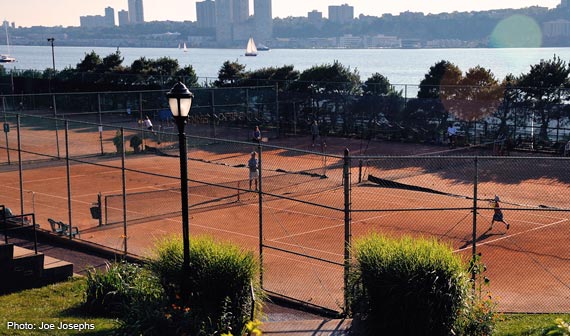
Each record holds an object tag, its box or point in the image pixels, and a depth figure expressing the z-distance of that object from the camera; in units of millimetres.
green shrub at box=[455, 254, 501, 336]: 11305
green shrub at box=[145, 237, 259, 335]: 11664
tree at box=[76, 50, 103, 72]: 75312
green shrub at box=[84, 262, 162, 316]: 13516
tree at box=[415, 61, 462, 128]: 45969
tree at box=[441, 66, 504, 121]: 44219
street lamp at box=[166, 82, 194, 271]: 12125
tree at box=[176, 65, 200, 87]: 61531
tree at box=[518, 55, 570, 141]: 41969
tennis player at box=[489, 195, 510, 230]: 22398
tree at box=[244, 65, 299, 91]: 57497
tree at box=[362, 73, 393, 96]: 52656
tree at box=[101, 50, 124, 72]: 72500
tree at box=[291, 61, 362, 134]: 50094
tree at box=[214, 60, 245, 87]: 61875
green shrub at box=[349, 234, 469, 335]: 11164
